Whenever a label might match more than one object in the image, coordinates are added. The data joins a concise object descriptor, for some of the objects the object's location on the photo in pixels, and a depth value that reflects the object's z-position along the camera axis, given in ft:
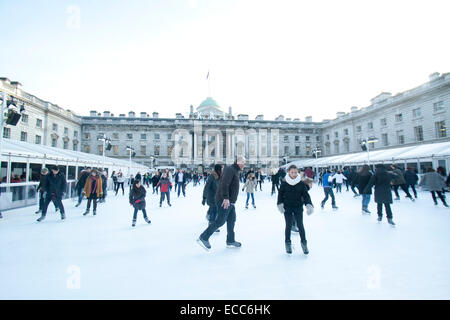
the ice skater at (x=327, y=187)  25.97
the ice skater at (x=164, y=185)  30.60
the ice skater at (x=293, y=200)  12.19
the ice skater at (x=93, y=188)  24.12
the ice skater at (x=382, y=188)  18.63
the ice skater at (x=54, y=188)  21.15
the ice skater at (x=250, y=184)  29.01
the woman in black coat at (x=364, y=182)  23.80
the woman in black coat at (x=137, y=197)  19.27
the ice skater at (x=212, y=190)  17.52
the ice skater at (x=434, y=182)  27.43
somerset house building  99.60
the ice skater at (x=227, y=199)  12.43
